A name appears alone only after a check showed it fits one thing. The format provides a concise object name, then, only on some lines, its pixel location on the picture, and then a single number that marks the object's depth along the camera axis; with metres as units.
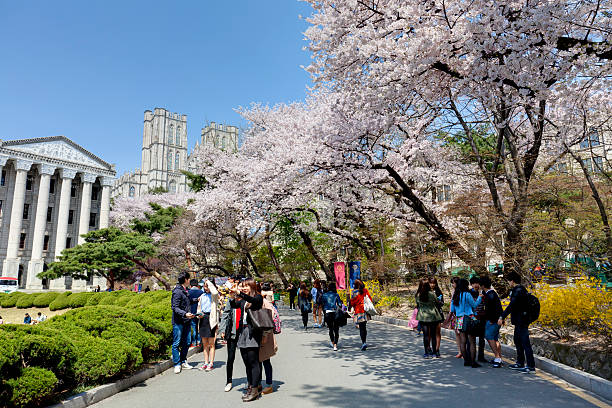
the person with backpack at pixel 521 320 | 7.07
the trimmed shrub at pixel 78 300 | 29.77
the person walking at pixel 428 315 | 8.66
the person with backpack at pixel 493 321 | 7.63
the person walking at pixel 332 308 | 10.20
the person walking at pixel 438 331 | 8.74
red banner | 19.77
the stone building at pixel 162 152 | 122.38
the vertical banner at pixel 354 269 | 18.55
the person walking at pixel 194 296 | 9.70
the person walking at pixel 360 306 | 9.96
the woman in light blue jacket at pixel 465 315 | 7.64
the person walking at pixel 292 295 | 26.33
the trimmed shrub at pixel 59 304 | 30.48
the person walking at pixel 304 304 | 15.20
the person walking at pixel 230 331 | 6.59
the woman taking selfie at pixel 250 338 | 6.03
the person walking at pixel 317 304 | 16.36
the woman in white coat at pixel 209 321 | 8.58
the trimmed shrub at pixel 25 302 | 32.47
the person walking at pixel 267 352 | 6.26
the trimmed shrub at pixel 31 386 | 4.55
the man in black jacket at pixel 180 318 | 8.17
